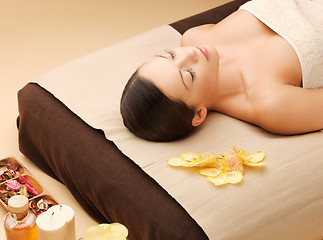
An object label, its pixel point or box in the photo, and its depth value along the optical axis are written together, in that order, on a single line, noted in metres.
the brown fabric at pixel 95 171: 2.14
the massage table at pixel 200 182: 2.10
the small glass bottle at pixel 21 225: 2.10
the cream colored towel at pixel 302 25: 2.61
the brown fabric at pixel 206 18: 3.21
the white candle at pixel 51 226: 1.95
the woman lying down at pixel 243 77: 2.34
